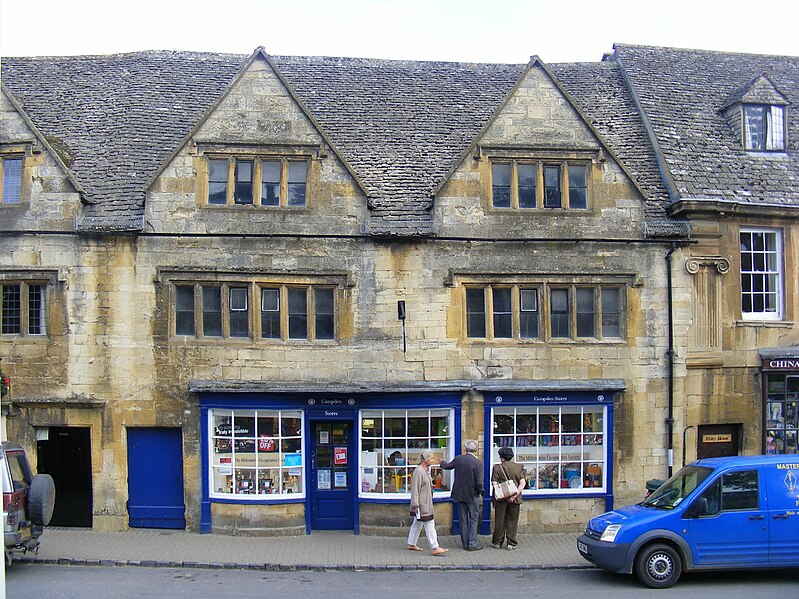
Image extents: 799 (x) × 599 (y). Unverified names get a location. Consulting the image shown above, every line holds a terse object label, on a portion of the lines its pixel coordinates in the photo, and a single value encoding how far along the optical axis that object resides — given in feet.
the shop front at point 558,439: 56.75
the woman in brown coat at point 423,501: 49.03
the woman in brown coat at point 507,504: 50.93
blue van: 41.81
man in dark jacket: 49.98
